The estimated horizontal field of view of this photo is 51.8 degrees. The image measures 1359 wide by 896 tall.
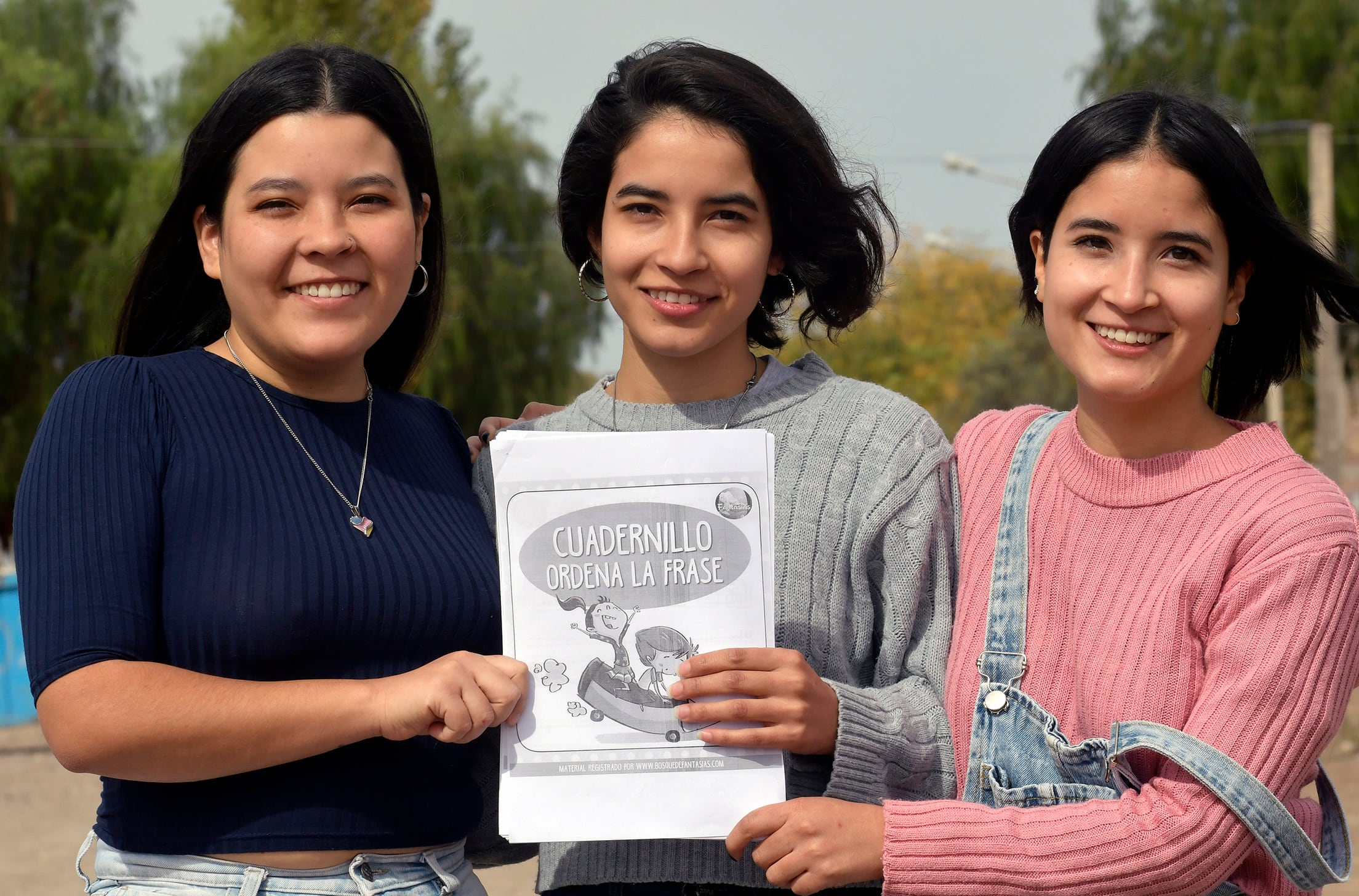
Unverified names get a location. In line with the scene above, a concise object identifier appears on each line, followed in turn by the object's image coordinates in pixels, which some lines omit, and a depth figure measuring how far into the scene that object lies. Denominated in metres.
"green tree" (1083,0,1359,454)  23.44
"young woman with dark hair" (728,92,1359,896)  2.23
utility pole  18.80
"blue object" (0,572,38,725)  12.04
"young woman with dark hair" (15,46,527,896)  2.24
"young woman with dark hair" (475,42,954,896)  2.59
